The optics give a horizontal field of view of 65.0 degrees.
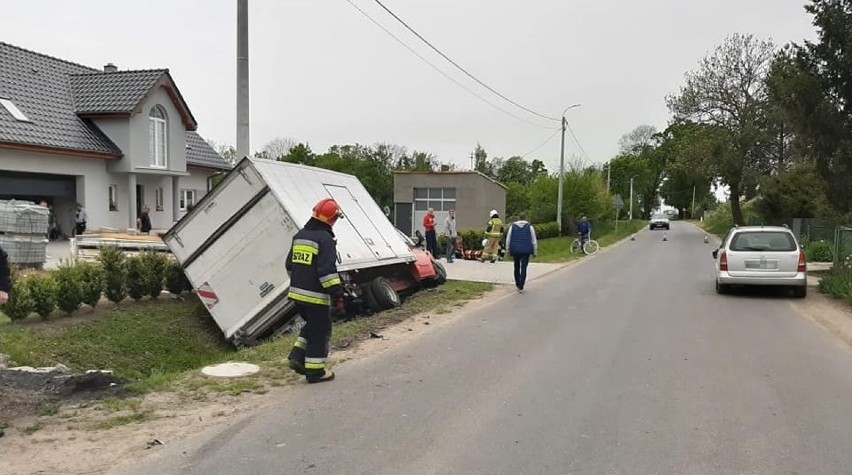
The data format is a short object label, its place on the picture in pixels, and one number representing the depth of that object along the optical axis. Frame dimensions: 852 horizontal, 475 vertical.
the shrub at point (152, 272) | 11.42
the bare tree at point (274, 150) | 75.94
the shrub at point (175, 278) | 11.85
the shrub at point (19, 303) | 9.08
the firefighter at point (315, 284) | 6.14
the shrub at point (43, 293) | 9.34
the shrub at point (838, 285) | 13.05
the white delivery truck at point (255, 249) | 10.15
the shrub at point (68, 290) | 9.75
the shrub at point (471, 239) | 26.31
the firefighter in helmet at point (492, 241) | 21.73
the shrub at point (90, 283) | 10.09
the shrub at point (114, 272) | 10.67
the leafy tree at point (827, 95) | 15.09
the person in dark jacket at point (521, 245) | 14.04
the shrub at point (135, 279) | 11.19
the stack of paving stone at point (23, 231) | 12.35
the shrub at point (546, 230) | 35.53
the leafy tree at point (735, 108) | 40.34
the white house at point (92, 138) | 21.28
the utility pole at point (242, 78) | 12.40
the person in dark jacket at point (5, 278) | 5.27
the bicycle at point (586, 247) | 29.28
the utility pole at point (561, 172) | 36.19
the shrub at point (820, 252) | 24.47
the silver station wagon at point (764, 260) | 13.35
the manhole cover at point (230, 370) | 6.77
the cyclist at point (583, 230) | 28.97
